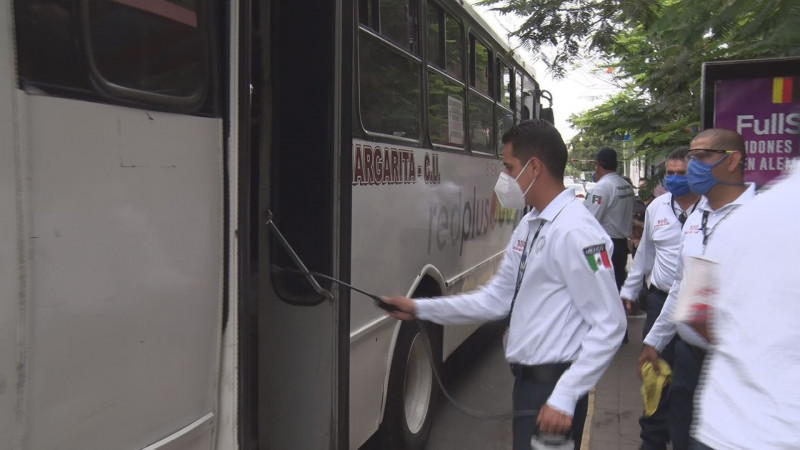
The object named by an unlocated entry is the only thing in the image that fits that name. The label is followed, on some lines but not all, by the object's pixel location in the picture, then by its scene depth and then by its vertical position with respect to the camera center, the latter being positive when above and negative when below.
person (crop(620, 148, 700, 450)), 4.05 -0.23
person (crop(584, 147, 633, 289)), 6.62 +0.10
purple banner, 4.41 +0.65
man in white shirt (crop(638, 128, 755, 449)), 3.00 -0.03
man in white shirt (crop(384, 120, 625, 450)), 2.21 -0.30
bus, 1.66 -0.04
